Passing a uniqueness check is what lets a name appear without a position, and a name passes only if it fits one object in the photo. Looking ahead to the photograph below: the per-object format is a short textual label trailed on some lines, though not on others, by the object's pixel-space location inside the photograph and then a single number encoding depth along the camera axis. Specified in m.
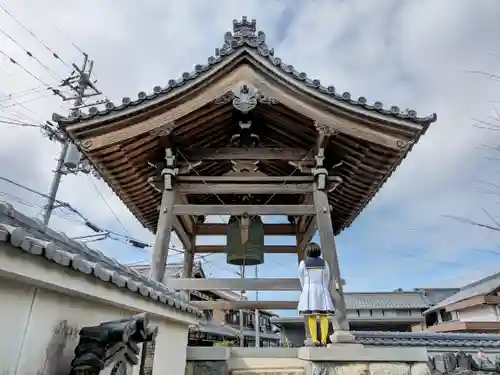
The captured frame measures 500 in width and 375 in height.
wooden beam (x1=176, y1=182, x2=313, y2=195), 5.67
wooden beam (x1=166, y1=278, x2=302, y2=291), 5.03
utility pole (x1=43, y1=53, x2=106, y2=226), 13.73
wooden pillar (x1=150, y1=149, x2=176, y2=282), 5.02
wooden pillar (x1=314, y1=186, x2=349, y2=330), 4.59
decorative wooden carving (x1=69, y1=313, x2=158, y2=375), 1.99
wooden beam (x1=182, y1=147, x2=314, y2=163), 5.84
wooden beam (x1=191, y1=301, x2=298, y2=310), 5.28
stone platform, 3.90
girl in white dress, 4.35
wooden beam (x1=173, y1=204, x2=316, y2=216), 5.42
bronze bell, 6.29
